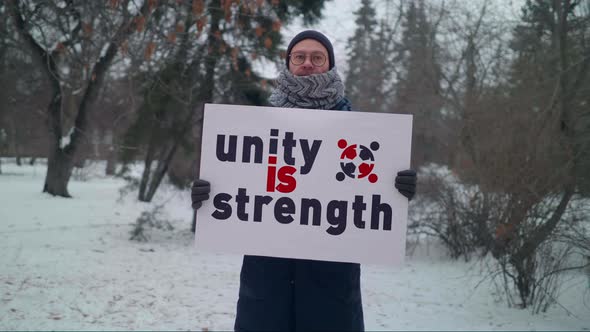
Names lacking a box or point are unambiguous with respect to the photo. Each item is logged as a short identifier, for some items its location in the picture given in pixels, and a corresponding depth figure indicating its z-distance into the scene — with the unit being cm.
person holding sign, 211
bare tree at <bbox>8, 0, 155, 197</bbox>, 517
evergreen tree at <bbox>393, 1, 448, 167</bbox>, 1086
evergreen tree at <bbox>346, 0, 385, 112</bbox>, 1280
